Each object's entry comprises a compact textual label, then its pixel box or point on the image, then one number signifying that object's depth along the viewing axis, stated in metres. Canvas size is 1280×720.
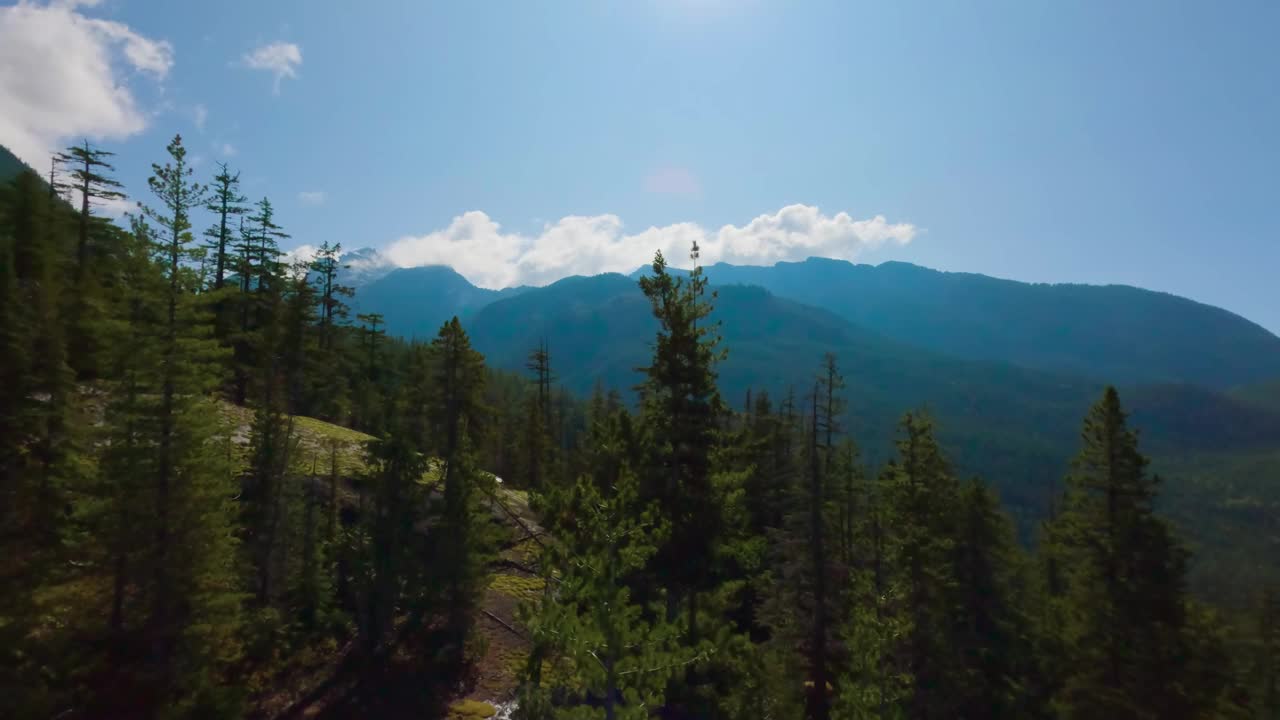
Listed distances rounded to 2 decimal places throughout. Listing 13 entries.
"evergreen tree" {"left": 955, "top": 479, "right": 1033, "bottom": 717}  25.28
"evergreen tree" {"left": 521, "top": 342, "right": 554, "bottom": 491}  48.12
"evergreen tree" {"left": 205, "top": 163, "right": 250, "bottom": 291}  43.12
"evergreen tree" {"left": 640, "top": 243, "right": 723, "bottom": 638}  15.98
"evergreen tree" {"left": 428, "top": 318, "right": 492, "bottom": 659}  23.34
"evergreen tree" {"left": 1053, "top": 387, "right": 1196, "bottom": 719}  20.92
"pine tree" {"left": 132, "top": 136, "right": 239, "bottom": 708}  16.16
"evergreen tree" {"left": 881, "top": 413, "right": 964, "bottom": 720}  22.20
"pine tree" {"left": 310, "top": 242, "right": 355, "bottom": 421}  45.22
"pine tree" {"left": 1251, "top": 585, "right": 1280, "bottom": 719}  29.95
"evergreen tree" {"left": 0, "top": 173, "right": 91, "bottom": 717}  14.08
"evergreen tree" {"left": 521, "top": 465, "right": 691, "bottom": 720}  10.12
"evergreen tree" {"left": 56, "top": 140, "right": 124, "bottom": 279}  35.28
